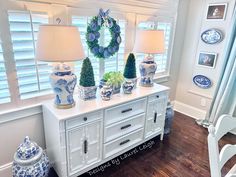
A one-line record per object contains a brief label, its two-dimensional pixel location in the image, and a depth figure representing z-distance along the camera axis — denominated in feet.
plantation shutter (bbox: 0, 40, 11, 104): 5.06
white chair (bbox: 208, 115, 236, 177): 2.87
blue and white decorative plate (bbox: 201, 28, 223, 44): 8.80
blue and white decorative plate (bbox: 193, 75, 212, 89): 9.66
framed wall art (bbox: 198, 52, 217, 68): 9.27
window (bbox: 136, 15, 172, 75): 8.31
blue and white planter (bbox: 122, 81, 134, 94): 6.73
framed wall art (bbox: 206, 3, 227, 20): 8.57
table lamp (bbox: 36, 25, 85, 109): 4.45
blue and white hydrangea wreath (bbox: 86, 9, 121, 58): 6.16
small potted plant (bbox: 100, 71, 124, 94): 6.40
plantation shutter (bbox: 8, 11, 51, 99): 5.06
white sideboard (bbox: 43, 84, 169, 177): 5.28
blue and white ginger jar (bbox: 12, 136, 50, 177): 4.88
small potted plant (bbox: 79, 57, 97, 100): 5.73
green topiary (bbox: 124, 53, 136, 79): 6.95
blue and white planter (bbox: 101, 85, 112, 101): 6.11
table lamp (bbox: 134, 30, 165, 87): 6.88
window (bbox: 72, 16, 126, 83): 6.28
